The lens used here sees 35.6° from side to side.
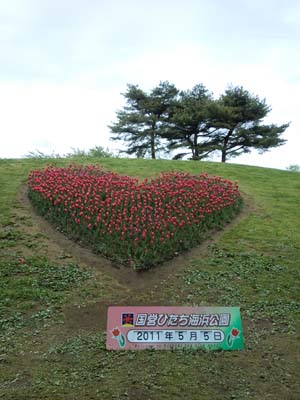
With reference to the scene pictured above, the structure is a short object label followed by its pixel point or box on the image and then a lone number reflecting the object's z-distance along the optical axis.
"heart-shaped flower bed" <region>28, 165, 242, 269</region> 7.61
